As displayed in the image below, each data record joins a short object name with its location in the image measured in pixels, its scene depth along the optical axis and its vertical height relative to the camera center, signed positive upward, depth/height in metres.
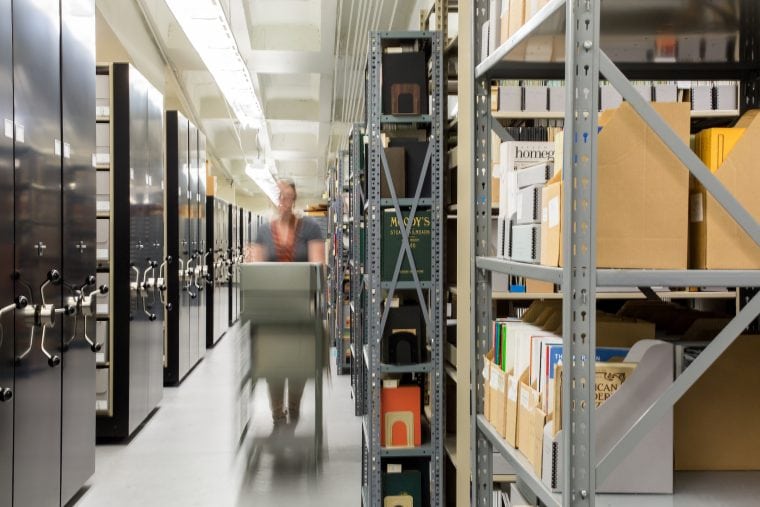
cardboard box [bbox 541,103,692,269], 1.43 +0.10
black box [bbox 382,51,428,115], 3.72 +0.85
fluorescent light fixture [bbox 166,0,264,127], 5.57 +1.85
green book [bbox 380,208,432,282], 3.73 +0.00
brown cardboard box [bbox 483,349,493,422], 2.08 -0.43
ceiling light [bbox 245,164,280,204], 14.37 +1.50
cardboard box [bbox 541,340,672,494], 1.52 -0.42
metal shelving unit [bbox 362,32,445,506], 3.64 -0.15
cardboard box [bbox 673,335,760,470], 1.75 -0.44
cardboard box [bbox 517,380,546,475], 1.59 -0.43
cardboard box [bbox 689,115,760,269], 1.46 +0.06
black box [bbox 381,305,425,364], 3.76 -0.51
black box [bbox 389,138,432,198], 3.75 +0.45
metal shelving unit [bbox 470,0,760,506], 1.32 -0.06
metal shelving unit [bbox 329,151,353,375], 7.89 -0.23
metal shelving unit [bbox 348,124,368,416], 5.71 -0.10
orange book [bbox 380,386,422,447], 3.71 -0.93
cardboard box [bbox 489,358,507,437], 1.91 -0.43
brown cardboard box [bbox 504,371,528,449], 1.80 -0.44
